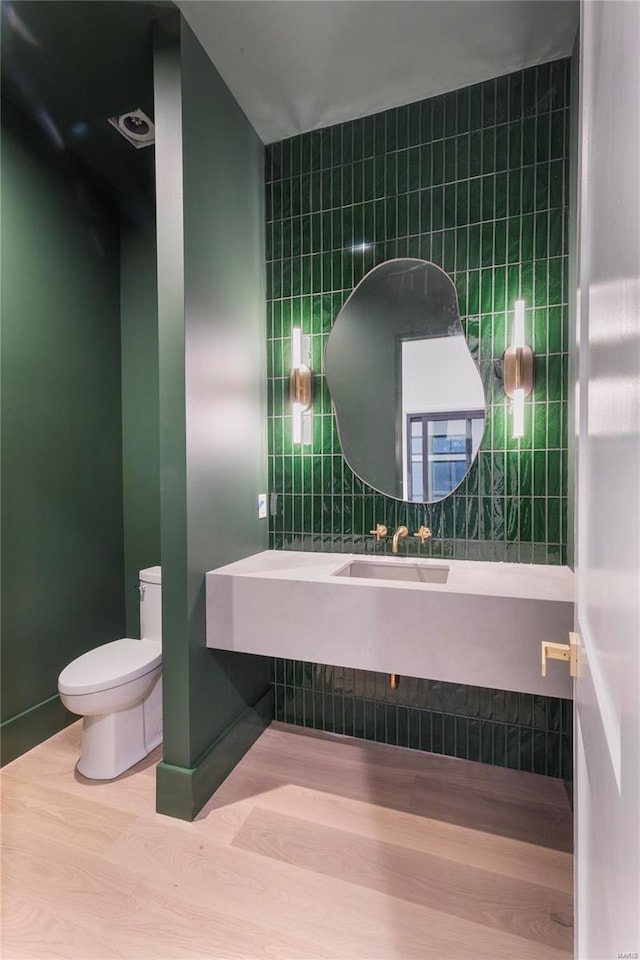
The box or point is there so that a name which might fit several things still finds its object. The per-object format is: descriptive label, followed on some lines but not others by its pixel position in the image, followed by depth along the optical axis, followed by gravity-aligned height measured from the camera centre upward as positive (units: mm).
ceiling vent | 1907 +1567
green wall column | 1551 +392
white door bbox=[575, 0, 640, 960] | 405 -13
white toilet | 1684 -883
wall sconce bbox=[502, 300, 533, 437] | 1737 +414
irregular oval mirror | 1883 +408
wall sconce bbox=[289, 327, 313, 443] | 2082 +422
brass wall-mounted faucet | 1932 -251
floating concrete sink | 1329 -472
